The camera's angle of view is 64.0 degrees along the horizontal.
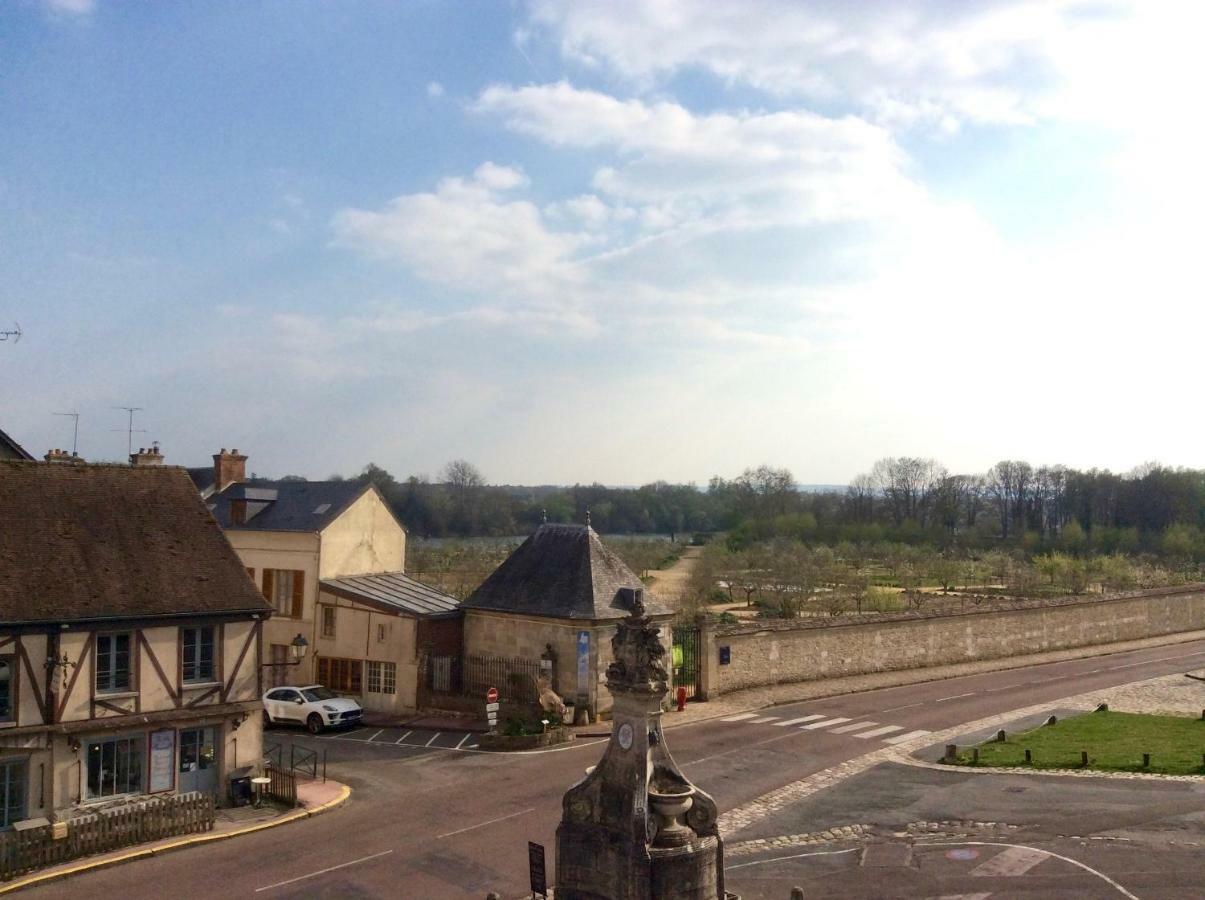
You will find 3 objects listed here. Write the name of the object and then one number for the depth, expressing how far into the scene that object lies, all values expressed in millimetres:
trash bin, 16844
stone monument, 9953
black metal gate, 26031
